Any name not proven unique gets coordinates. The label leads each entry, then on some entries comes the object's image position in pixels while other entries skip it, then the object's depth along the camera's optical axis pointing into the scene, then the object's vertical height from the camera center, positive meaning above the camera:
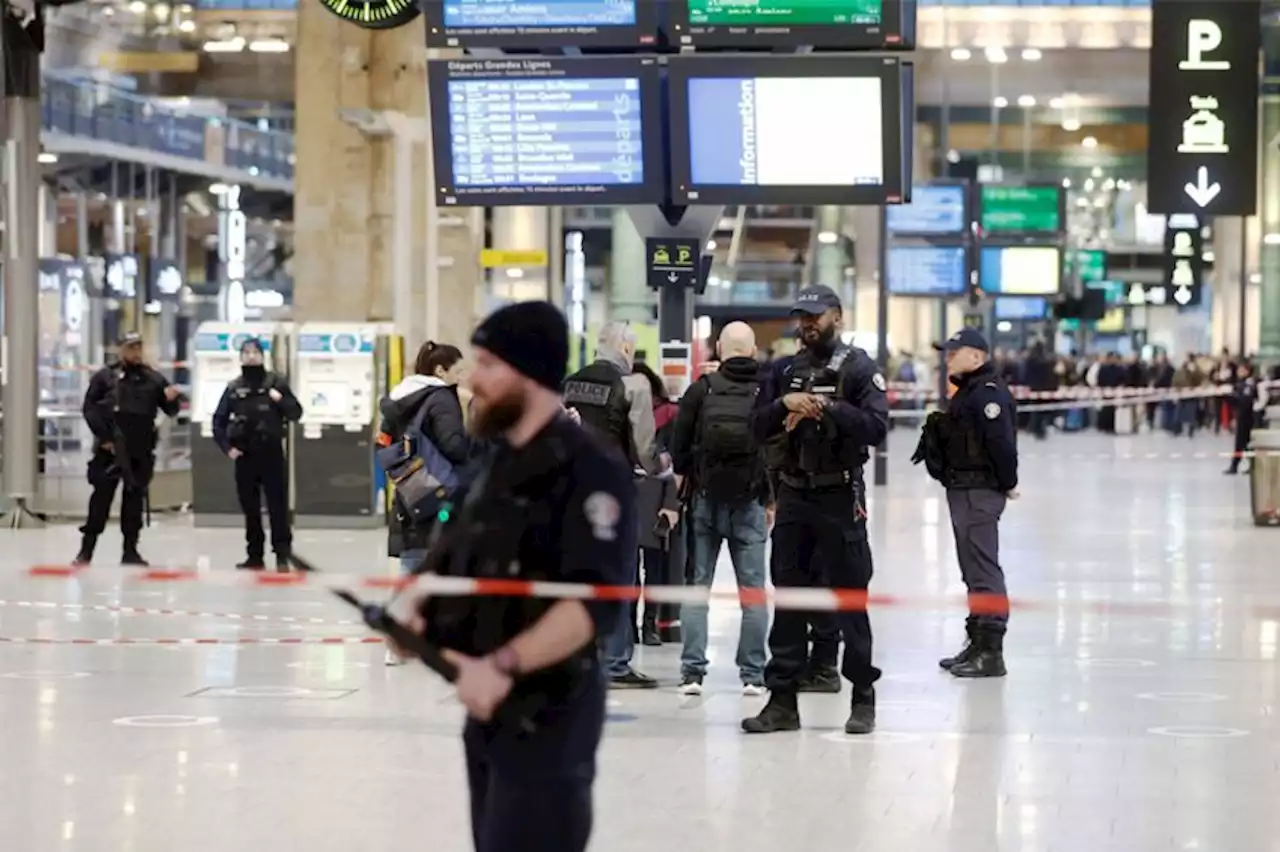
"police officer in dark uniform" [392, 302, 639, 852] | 4.76 -0.54
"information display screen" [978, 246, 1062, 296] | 45.62 +0.66
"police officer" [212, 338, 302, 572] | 17.05 -0.88
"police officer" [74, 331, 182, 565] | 17.36 -0.92
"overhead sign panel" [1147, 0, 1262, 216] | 22.42 +1.90
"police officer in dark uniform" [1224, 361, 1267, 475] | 29.47 -1.27
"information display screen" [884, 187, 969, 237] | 41.66 +1.59
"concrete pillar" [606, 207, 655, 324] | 36.09 +0.35
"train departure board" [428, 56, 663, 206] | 16.44 +1.19
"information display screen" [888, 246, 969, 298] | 41.16 +0.55
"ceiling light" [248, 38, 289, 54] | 34.94 +3.73
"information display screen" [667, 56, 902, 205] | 16.30 +1.19
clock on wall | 18.77 +2.26
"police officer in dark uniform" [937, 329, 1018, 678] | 11.84 -0.81
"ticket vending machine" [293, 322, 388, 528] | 21.75 -1.00
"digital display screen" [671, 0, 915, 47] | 16.02 +1.86
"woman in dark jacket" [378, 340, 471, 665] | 11.37 -0.48
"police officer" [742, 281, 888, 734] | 9.77 -0.78
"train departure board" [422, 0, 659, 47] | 16.14 +1.87
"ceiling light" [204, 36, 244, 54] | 34.72 +3.71
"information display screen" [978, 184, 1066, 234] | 46.03 +1.79
